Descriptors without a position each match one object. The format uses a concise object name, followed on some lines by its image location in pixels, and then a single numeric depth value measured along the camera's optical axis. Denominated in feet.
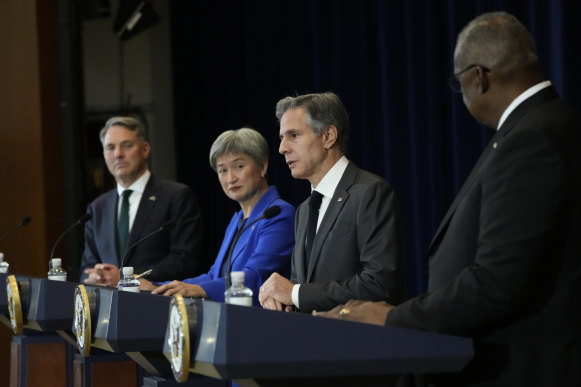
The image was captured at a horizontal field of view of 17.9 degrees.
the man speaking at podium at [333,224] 17.52
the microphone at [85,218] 25.59
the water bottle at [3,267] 28.86
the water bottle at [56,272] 25.15
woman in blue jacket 23.01
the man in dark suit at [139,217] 28.55
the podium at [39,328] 22.47
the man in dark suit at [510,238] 11.79
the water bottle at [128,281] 20.65
